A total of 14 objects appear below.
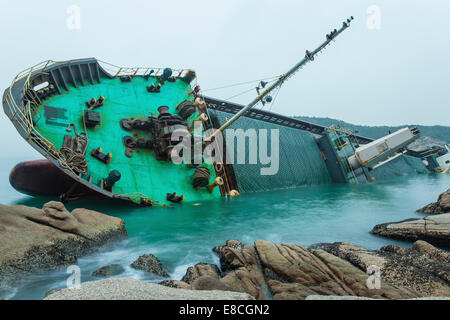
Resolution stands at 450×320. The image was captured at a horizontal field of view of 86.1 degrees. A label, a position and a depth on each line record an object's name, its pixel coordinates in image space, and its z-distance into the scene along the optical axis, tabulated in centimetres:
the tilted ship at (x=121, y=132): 1302
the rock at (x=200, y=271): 585
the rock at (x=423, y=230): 799
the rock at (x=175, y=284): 498
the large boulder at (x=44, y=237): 559
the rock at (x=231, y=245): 770
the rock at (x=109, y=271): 607
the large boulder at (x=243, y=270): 502
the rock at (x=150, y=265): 643
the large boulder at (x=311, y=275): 458
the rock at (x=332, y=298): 349
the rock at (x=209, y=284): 425
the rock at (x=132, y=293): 346
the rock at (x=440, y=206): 1178
